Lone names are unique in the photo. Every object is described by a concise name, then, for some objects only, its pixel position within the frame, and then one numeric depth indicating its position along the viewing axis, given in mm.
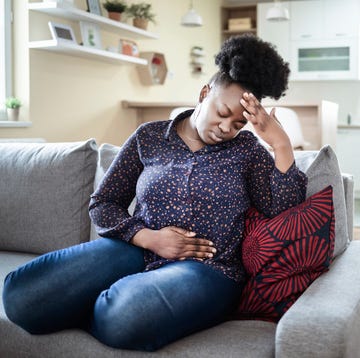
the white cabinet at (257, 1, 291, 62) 7016
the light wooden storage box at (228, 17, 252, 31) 7238
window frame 4105
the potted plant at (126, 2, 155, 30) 5180
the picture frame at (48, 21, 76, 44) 4145
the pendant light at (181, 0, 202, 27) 5660
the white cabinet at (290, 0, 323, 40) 6879
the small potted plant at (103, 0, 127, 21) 4824
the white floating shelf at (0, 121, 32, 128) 3923
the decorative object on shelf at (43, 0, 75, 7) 4106
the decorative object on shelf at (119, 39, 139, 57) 5111
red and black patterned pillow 1438
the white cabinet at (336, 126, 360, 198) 6633
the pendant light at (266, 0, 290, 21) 5836
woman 1351
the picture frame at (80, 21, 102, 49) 4516
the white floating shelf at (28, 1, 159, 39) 4059
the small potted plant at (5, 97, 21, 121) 4055
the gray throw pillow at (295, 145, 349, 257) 1666
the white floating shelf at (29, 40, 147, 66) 4098
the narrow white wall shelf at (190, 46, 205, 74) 6633
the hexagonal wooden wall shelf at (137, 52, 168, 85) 5590
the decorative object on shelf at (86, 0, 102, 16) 4613
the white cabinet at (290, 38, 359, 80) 6754
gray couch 1182
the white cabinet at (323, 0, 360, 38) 6699
